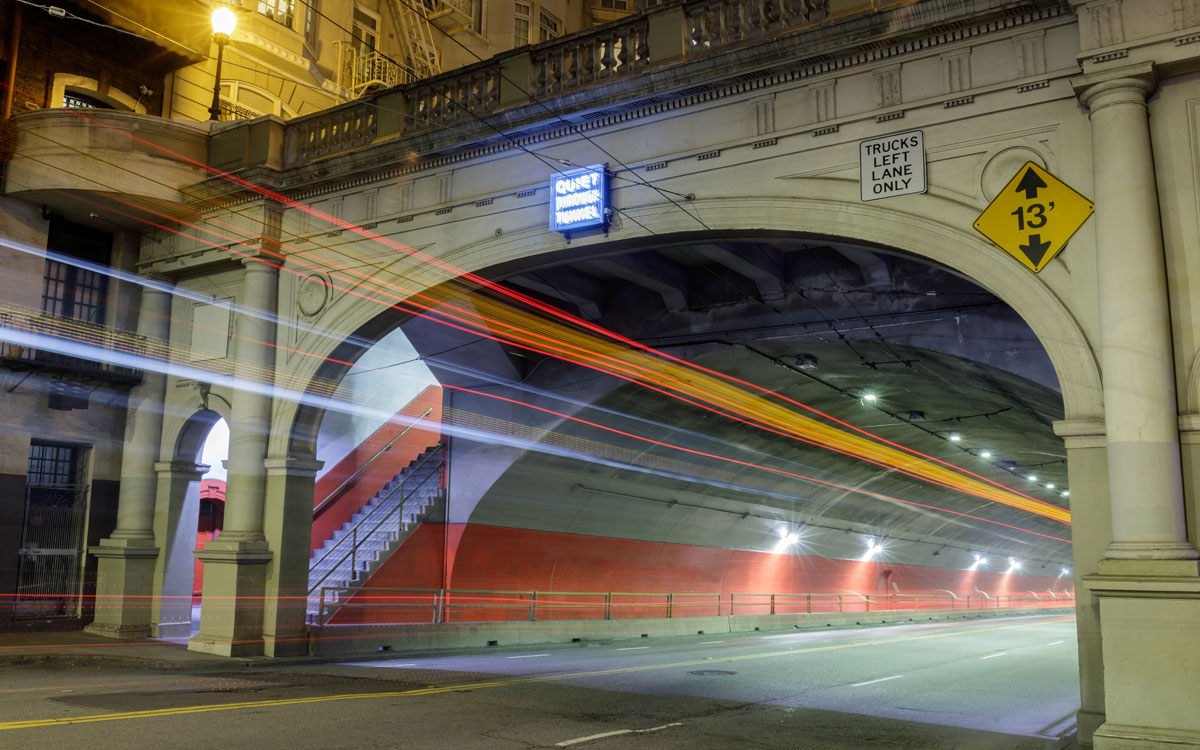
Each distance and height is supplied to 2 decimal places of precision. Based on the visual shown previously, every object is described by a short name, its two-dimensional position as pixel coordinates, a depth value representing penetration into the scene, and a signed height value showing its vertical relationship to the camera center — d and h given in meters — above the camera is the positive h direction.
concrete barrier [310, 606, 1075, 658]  17.89 -2.39
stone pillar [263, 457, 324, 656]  16.69 -0.44
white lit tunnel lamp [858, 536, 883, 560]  37.34 -0.41
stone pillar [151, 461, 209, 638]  19.23 -0.48
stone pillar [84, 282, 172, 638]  18.88 +0.21
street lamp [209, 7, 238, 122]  18.47 +9.78
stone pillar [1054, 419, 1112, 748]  9.63 +0.07
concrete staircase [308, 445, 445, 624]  20.33 +0.00
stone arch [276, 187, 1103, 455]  10.19 +3.82
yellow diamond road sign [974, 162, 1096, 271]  10.41 +3.60
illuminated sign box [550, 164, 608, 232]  13.93 +4.93
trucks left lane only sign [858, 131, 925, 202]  11.55 +4.57
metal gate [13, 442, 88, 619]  18.88 -0.21
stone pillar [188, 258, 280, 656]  16.62 +0.48
